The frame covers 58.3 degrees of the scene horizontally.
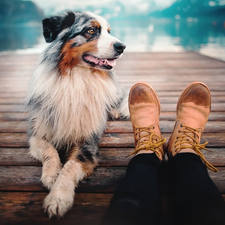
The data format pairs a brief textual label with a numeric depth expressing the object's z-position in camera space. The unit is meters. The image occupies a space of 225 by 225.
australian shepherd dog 1.65
